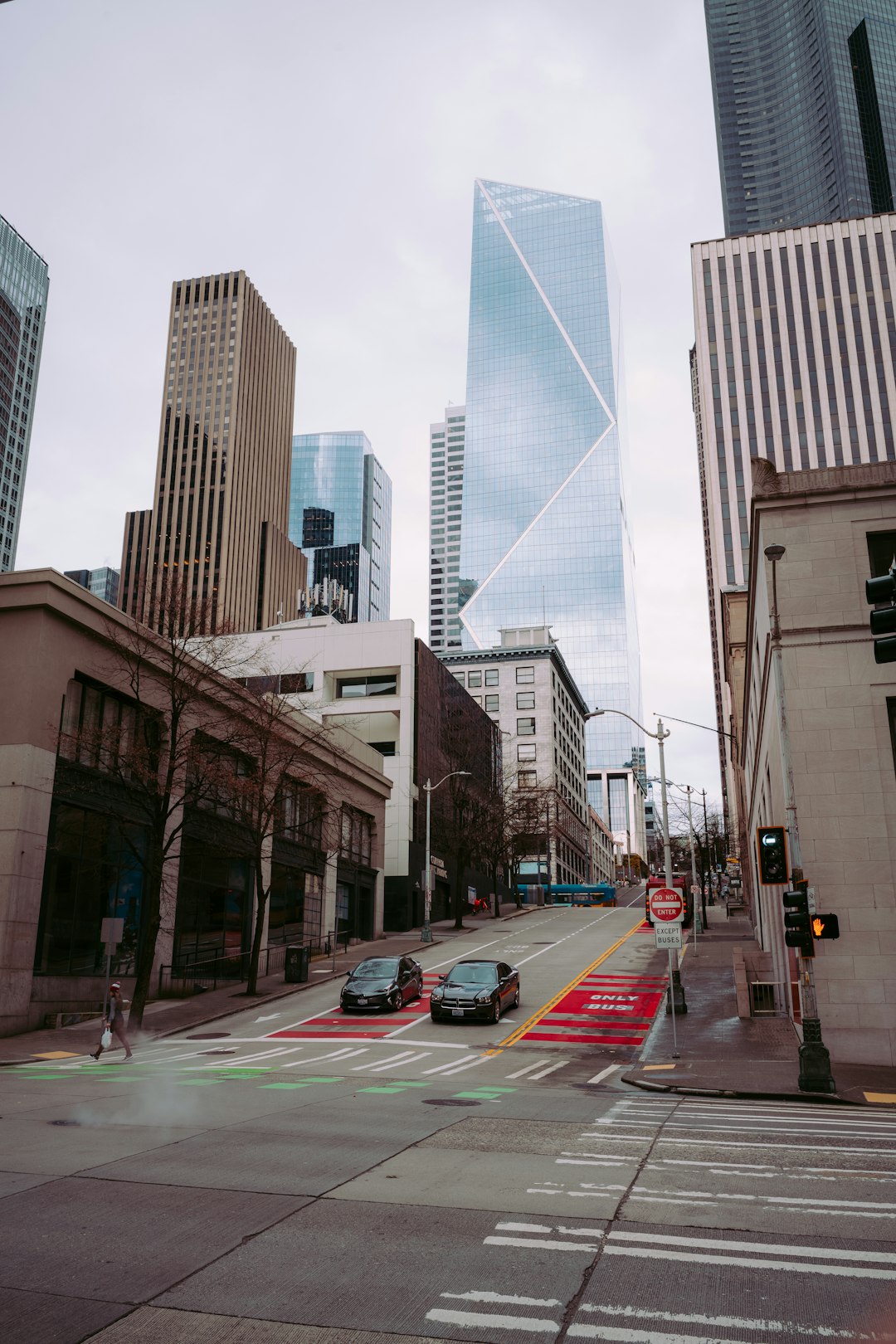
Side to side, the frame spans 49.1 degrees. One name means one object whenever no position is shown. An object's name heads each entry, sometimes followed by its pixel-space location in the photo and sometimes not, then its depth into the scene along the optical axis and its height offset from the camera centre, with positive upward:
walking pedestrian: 22.04 -2.44
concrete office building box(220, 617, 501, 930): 68.19 +14.84
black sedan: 28.11 -2.30
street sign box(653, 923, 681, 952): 24.59 -0.59
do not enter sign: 25.09 +0.10
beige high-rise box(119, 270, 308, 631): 163.38 +76.61
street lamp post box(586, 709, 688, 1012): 29.12 -2.10
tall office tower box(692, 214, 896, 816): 128.50 +72.12
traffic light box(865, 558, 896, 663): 10.35 +3.04
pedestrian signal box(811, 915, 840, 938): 18.19 -0.26
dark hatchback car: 30.30 -2.29
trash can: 38.16 -2.13
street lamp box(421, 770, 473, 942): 53.68 -0.24
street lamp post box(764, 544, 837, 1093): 17.41 -1.74
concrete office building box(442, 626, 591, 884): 129.00 +26.36
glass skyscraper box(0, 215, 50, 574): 180.75 +100.47
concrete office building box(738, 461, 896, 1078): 21.06 +4.24
